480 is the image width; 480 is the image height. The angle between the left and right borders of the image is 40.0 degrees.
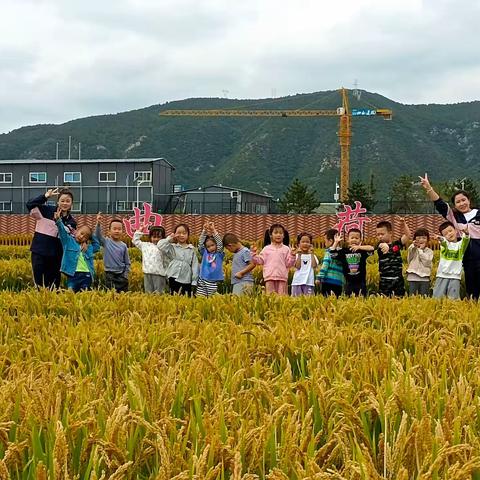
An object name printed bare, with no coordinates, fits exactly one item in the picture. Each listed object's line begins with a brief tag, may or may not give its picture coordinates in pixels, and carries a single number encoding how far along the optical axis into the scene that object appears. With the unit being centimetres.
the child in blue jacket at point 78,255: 817
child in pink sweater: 877
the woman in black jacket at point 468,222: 789
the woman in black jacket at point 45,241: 825
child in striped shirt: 854
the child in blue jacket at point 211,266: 880
